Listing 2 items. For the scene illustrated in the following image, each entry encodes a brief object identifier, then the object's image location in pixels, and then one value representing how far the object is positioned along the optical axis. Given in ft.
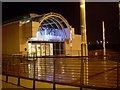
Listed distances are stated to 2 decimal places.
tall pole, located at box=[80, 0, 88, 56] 14.81
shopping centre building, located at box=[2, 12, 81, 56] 52.98
